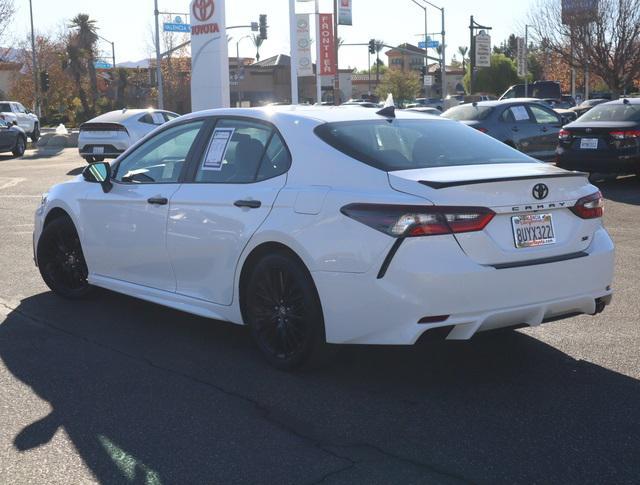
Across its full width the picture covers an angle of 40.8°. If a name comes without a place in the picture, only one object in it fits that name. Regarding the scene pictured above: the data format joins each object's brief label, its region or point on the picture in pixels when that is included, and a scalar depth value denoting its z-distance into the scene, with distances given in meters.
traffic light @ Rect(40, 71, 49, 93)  51.34
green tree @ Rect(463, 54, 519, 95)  80.50
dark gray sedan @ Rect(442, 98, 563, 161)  15.73
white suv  37.19
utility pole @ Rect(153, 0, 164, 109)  49.31
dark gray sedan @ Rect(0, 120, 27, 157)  26.83
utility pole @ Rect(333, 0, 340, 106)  38.19
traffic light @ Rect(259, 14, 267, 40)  45.00
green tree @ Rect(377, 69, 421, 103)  88.62
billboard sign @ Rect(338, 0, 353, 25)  42.84
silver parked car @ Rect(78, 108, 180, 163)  22.03
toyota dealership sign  32.25
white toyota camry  4.34
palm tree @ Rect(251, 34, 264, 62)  125.64
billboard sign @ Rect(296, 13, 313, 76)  38.31
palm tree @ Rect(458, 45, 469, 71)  151.21
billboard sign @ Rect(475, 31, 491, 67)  44.69
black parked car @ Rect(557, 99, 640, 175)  14.44
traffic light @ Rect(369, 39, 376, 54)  54.16
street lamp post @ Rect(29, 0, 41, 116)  53.44
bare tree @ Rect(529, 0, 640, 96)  35.58
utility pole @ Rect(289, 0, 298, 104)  35.12
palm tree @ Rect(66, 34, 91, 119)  69.50
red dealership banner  41.84
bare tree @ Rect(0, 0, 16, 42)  41.28
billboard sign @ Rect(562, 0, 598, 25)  36.06
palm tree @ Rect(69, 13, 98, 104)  72.25
